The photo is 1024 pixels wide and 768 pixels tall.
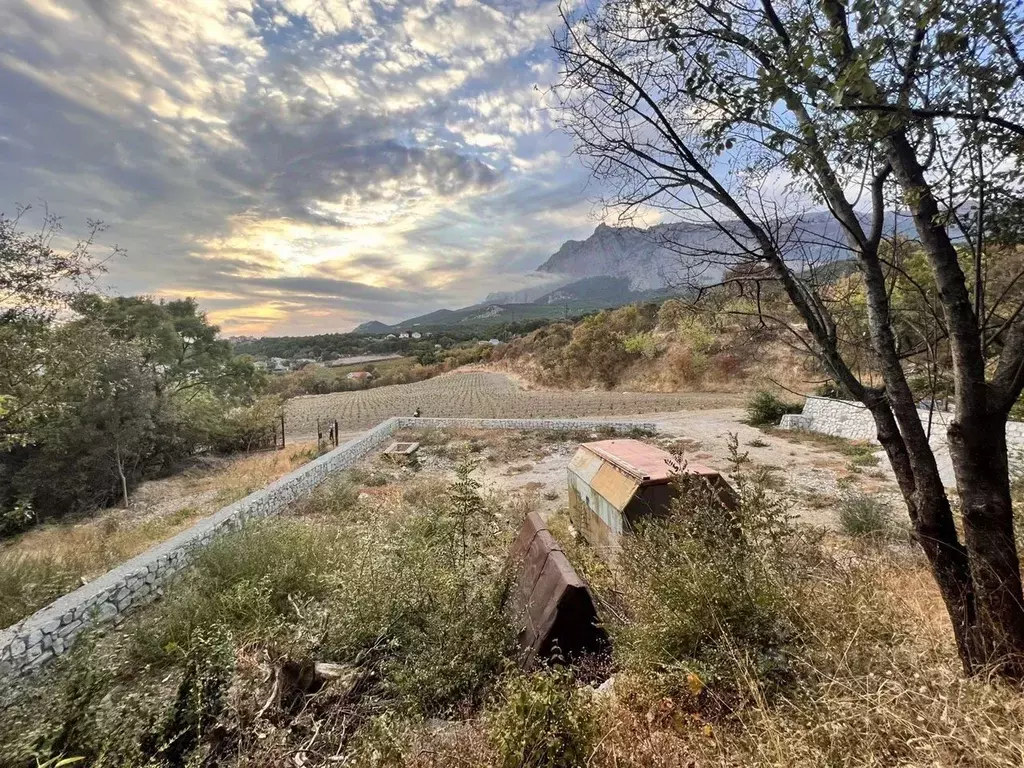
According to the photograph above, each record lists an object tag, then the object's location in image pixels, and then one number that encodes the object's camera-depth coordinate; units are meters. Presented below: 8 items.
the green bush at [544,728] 2.41
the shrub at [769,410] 20.09
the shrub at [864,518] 7.57
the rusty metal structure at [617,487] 5.95
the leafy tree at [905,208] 2.07
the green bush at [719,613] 2.83
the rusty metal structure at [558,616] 3.83
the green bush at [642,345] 42.03
